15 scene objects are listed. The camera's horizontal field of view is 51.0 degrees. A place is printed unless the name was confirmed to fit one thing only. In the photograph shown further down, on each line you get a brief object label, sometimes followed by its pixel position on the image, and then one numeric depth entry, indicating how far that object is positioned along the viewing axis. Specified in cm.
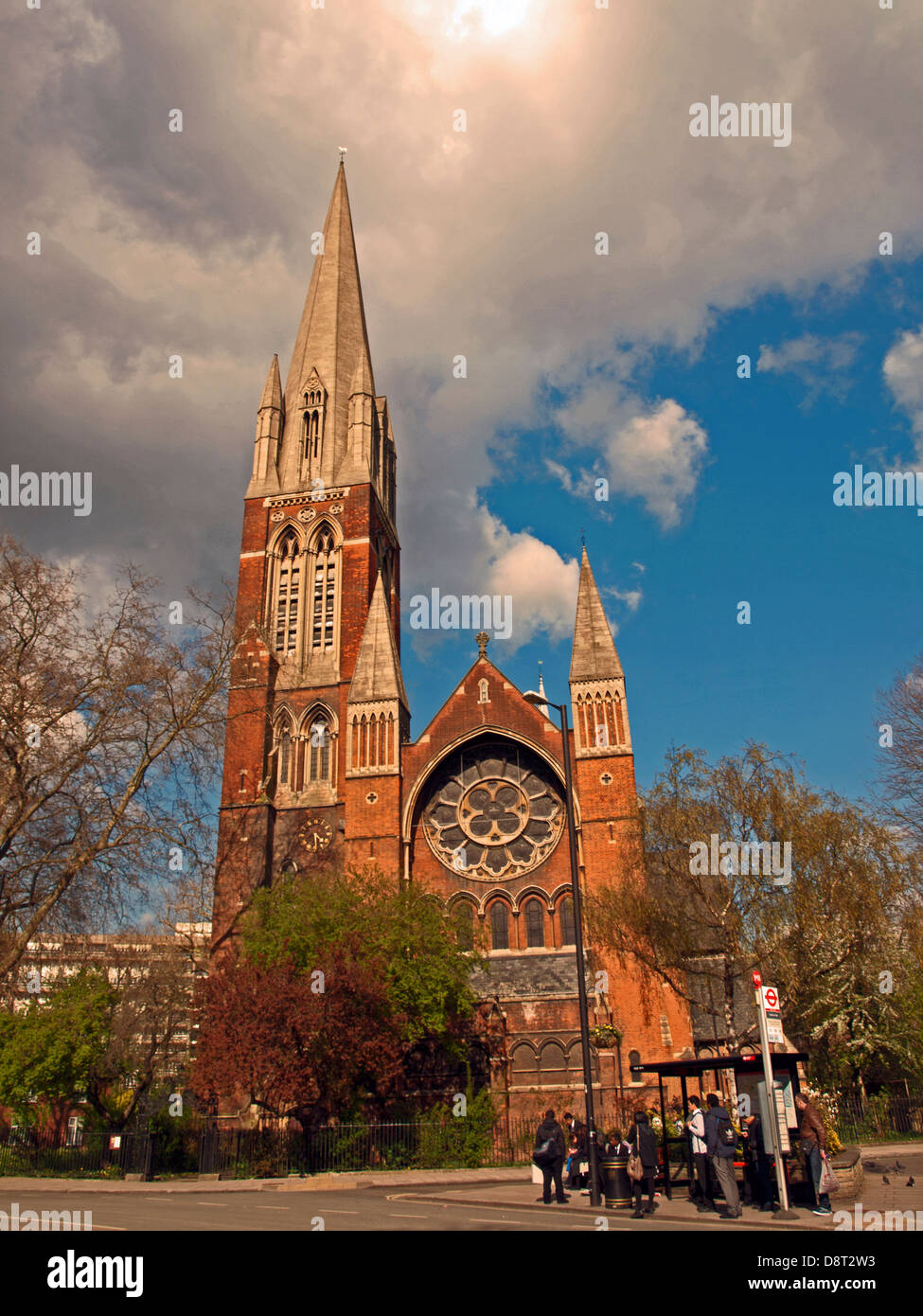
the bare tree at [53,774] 2069
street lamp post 1521
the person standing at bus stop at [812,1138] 1338
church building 2997
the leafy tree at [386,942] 2595
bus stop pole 1259
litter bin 1477
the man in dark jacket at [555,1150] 1588
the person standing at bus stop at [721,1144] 1341
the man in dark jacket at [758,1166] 1402
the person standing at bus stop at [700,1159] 1434
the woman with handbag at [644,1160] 1412
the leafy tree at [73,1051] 2781
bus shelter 1315
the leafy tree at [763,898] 2544
